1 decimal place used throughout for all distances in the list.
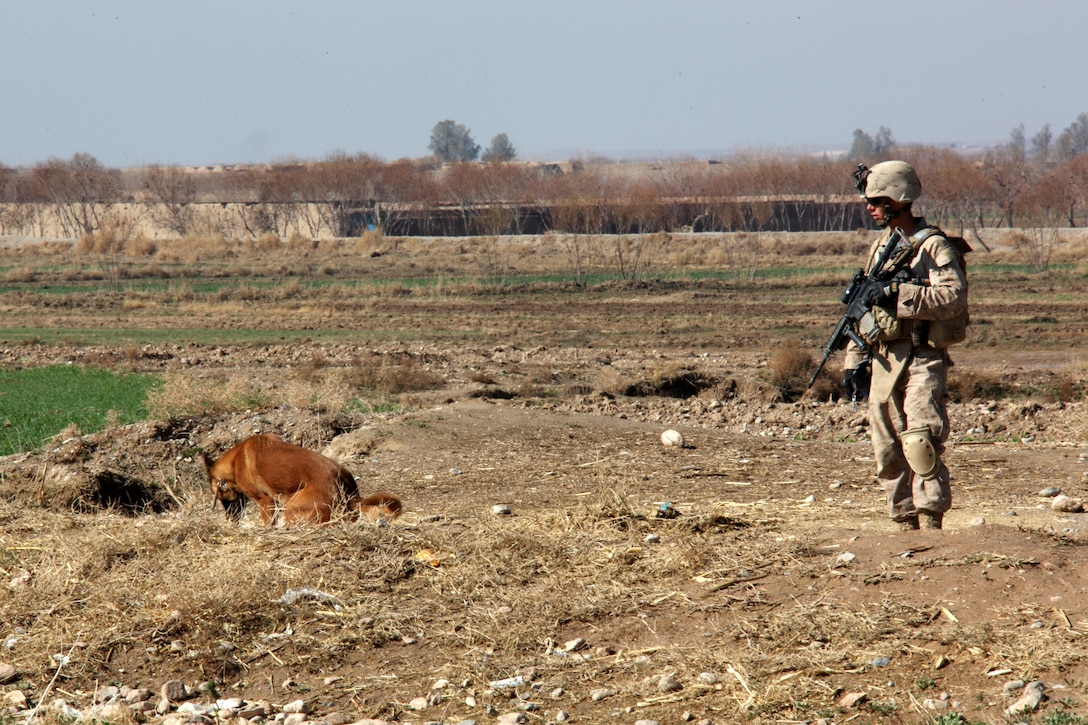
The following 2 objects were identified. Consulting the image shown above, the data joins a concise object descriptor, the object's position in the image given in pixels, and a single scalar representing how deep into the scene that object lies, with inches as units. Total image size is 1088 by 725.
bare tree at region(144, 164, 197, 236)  6830.7
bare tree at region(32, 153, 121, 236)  6988.2
